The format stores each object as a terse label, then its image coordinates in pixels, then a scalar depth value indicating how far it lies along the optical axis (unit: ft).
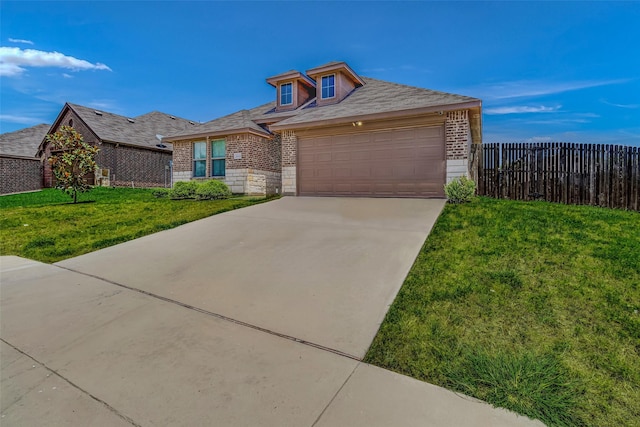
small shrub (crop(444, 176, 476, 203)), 29.58
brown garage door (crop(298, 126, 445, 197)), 33.27
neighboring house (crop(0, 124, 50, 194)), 71.59
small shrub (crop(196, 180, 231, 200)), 41.98
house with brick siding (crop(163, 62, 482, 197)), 32.86
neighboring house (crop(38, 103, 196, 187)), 70.54
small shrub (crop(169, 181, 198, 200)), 43.19
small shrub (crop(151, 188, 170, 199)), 47.86
